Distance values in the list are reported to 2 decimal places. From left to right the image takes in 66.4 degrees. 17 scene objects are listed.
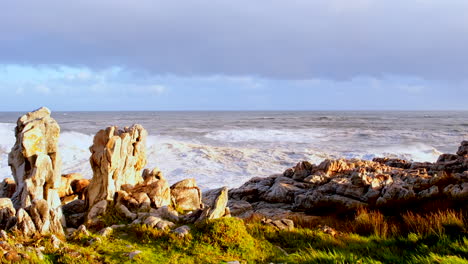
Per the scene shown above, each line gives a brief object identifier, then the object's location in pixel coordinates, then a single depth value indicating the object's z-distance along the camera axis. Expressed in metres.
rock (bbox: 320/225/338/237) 8.66
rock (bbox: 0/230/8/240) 6.74
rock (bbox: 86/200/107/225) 9.11
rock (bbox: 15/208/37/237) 7.33
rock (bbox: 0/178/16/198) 11.22
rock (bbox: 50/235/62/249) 6.77
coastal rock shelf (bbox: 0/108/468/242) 8.98
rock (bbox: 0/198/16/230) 7.81
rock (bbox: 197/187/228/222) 8.75
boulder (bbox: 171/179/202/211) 11.59
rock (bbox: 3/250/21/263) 5.82
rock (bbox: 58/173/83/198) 11.47
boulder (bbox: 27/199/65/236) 7.62
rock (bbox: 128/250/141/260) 6.73
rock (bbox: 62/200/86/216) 10.14
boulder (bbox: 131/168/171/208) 10.30
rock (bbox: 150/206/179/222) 9.38
